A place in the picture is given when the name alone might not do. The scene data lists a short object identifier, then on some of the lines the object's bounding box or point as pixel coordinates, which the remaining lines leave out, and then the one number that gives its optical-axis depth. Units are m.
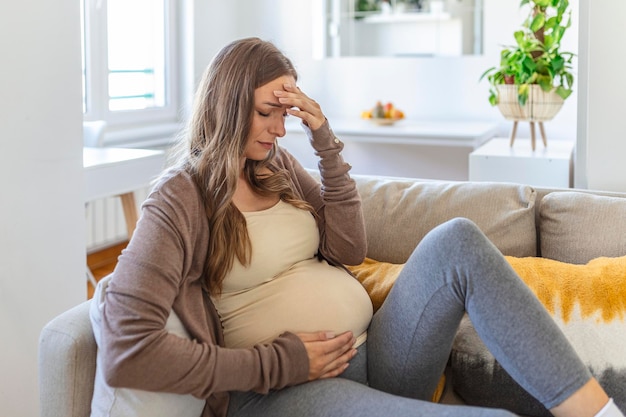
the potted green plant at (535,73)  2.85
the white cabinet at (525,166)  2.82
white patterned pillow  1.55
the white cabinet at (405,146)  3.71
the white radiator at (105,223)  3.71
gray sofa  1.63
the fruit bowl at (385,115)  3.95
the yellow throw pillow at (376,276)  1.74
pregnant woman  1.33
